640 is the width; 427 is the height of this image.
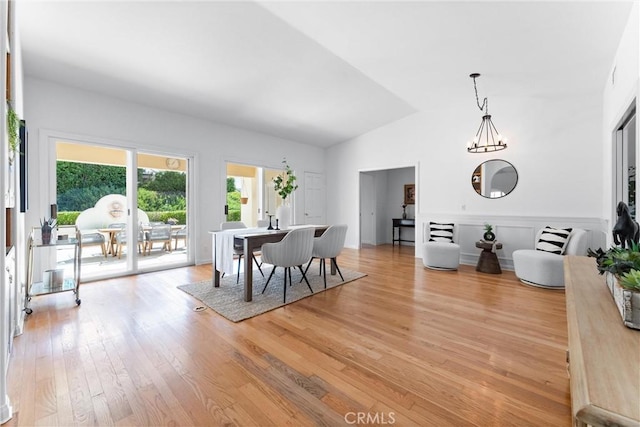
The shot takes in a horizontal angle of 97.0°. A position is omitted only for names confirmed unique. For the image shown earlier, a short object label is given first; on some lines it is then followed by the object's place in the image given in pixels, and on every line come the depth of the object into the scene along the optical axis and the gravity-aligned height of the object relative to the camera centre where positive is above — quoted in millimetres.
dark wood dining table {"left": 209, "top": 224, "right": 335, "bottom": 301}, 3152 -411
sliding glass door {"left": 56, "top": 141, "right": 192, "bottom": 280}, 3928 +79
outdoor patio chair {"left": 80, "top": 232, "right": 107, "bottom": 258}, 4094 -422
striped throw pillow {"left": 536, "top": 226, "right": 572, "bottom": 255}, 3963 -423
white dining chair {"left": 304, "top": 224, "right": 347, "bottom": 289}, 3732 -437
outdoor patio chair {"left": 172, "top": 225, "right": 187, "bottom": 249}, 5000 -404
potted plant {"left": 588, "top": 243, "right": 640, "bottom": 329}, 861 -231
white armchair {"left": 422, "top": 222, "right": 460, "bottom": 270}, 4688 -680
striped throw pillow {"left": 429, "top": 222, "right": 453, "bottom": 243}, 5203 -409
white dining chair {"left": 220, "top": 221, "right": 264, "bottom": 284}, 4023 -238
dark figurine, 1353 -94
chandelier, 4946 +1400
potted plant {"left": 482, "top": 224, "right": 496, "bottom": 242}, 4762 -409
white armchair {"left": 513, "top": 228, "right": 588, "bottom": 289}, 3660 -707
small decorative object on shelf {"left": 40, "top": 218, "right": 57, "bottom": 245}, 2931 -220
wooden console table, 533 -361
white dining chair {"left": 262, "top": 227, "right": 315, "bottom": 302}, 3145 -432
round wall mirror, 4949 +579
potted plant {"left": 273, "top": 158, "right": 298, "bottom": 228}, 3711 +17
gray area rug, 2930 -996
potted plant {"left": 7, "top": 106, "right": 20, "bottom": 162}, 1971 +581
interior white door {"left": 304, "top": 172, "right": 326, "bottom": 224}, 7289 +340
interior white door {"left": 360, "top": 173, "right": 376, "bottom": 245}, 7488 +1
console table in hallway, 7531 -376
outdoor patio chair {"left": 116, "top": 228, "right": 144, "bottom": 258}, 4383 -440
